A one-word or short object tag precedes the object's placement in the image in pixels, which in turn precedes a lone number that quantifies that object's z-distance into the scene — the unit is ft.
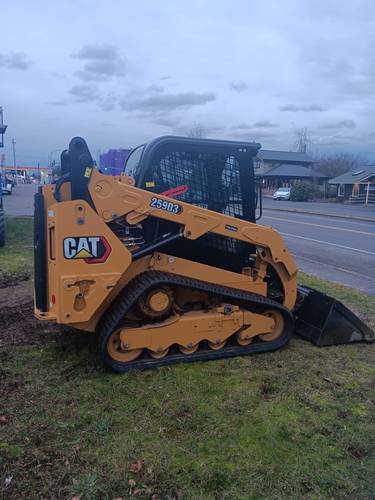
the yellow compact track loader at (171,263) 13.94
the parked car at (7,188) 134.62
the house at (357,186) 160.41
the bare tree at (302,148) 323.37
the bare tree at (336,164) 262.47
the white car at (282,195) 172.14
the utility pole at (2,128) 45.17
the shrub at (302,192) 170.48
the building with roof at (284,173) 224.33
